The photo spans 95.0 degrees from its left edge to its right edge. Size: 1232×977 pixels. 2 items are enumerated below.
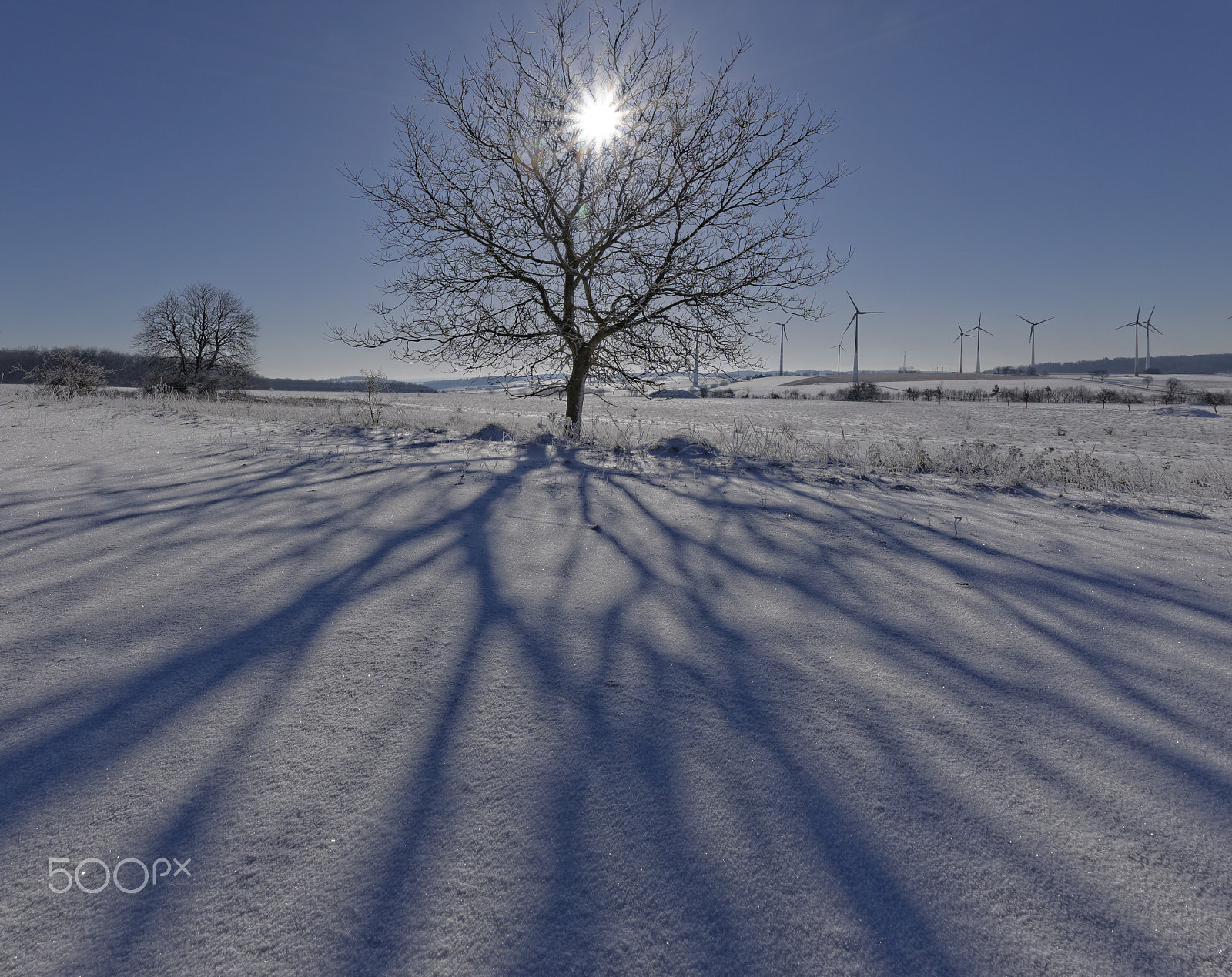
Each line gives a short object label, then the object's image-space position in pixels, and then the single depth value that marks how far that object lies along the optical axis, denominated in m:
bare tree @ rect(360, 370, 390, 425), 11.25
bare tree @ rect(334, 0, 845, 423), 8.87
